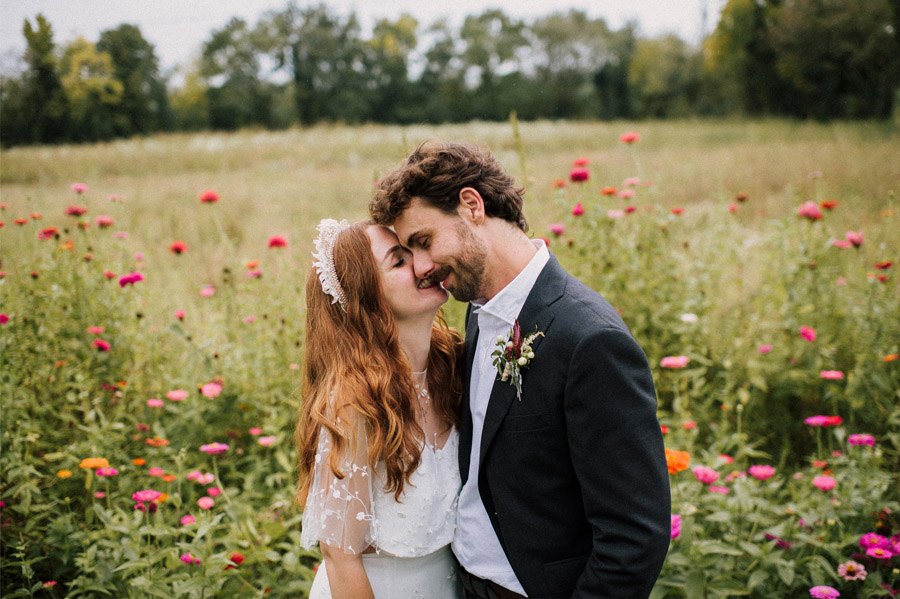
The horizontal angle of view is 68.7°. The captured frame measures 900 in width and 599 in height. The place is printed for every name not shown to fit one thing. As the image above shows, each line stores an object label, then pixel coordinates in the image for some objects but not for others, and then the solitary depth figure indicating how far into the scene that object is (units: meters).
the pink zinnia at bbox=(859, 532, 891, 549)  2.36
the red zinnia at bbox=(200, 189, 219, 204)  3.97
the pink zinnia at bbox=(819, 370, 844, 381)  3.08
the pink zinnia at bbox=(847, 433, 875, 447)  2.69
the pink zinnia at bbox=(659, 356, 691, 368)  2.97
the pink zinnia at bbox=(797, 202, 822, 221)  3.92
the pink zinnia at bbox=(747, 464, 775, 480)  2.61
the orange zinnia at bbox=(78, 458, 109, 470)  2.48
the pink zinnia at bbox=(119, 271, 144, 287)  3.39
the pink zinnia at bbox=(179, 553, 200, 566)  2.33
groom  1.56
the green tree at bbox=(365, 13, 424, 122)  31.52
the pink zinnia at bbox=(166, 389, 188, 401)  3.02
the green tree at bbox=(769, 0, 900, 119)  15.90
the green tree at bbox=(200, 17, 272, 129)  16.66
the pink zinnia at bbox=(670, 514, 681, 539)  2.27
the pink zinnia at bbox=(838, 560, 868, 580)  2.33
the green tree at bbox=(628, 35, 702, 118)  33.25
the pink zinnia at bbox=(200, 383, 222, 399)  2.98
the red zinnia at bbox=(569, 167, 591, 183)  3.81
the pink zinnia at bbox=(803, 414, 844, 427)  2.78
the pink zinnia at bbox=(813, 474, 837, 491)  2.53
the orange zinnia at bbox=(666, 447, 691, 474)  2.35
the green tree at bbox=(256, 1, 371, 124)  28.48
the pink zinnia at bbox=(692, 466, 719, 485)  2.35
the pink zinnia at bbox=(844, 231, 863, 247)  3.76
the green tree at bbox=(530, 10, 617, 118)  36.69
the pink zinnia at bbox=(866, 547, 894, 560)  2.32
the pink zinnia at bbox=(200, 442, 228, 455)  2.65
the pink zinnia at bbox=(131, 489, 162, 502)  2.36
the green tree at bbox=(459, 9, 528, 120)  33.56
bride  1.95
